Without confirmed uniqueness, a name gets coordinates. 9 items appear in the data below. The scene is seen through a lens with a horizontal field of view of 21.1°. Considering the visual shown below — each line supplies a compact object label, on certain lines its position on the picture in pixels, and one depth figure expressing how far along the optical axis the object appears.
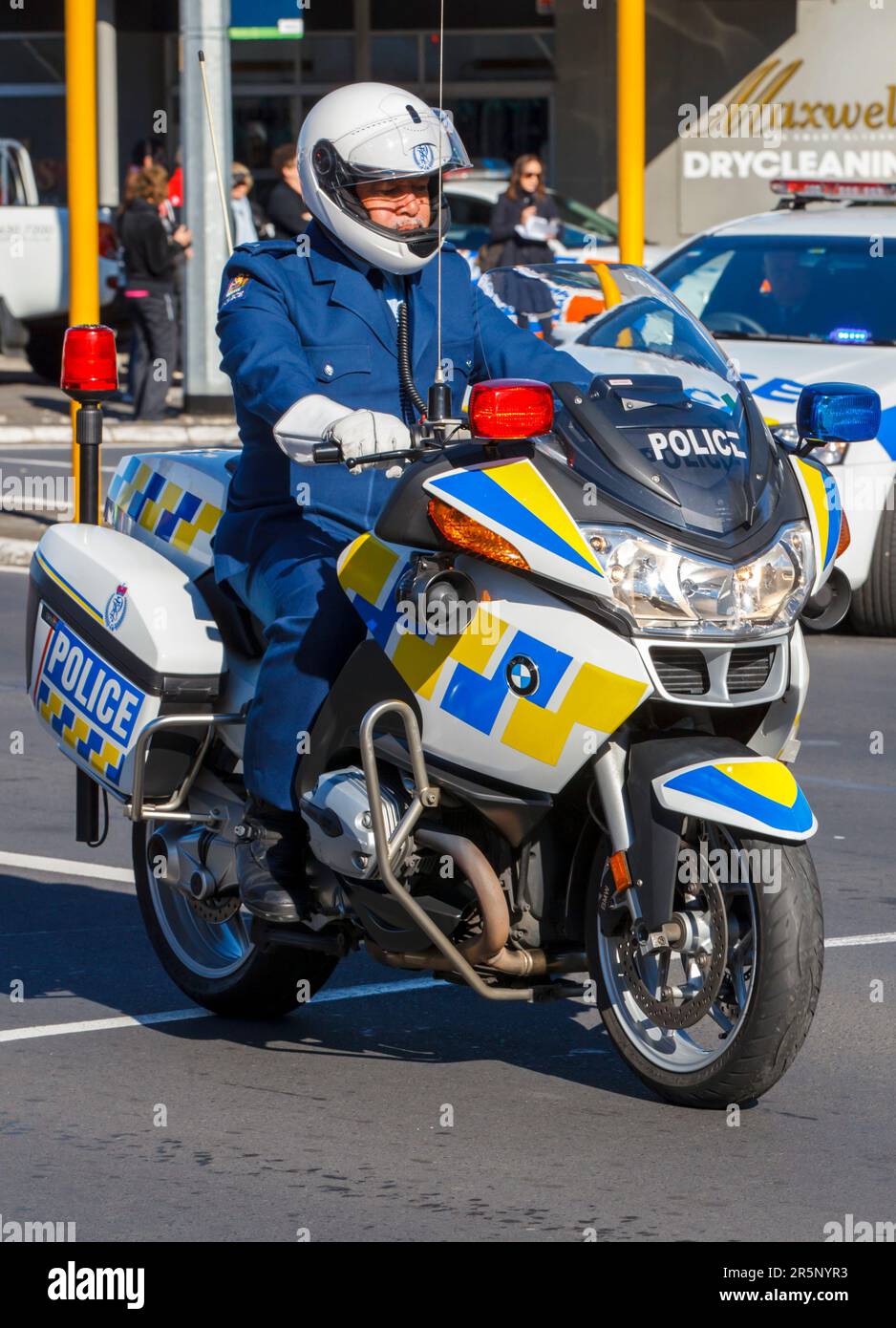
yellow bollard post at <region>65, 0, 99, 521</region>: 14.11
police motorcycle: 4.45
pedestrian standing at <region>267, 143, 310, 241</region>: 17.50
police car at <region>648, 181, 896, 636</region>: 10.88
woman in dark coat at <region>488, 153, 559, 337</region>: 18.73
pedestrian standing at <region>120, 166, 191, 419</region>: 18.73
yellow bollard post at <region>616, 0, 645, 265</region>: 13.95
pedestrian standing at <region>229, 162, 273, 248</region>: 18.97
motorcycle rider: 4.98
